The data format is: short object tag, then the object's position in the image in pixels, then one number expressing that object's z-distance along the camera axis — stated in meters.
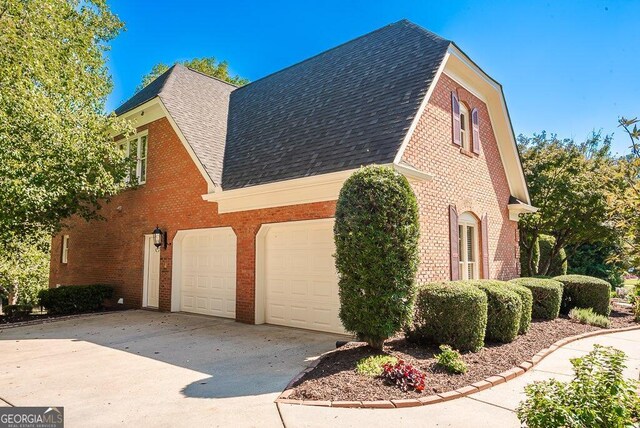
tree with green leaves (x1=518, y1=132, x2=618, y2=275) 14.24
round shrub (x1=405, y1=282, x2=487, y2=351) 6.72
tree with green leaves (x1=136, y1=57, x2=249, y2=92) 30.52
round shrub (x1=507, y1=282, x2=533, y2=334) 8.25
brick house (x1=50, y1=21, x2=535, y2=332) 9.01
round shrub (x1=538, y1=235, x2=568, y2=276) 18.84
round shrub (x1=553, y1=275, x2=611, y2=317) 10.98
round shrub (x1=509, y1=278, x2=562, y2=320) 9.94
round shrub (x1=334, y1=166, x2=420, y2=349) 6.10
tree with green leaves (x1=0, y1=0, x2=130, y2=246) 9.51
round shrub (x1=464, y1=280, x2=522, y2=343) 7.48
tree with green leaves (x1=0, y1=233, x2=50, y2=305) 25.59
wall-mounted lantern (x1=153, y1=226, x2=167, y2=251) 12.50
